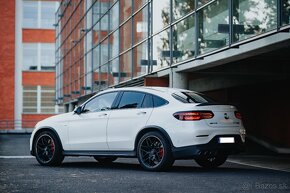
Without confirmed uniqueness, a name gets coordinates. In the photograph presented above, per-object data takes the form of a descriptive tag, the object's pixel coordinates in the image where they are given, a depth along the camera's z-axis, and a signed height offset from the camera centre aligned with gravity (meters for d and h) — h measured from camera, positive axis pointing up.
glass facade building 12.43 +1.90
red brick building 53.69 +3.64
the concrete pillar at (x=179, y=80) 16.61 +0.63
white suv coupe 10.22 -0.47
